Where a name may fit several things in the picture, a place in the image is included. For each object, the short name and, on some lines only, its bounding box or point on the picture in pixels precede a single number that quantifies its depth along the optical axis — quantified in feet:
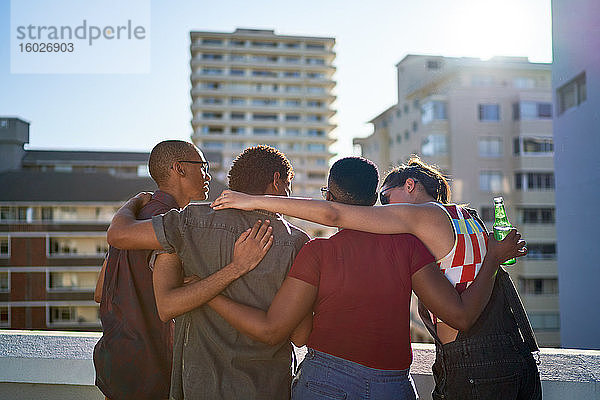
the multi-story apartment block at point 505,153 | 107.86
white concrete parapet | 6.55
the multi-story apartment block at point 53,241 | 110.83
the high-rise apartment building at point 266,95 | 190.70
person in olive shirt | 4.91
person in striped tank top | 4.99
